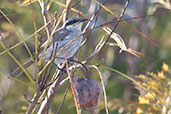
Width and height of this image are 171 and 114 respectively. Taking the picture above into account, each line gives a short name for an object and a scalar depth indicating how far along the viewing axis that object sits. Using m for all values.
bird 6.44
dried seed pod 4.10
